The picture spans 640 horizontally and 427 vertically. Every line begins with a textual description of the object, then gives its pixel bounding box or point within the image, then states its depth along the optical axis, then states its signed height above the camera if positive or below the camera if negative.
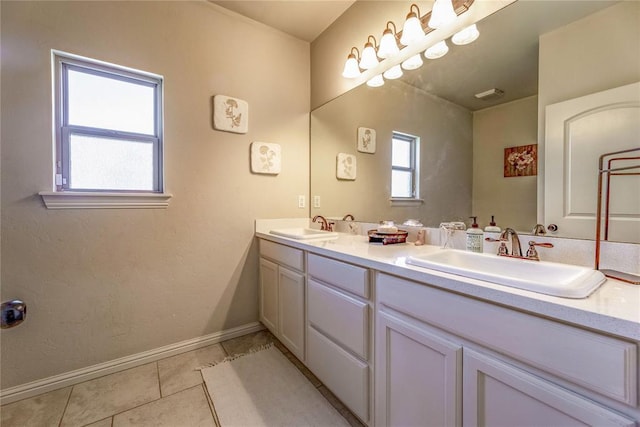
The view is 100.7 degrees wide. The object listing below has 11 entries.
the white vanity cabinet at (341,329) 1.21 -0.63
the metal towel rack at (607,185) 0.88 +0.08
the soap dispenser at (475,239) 1.28 -0.15
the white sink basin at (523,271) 0.70 -0.22
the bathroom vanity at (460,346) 0.60 -0.43
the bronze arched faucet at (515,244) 1.15 -0.16
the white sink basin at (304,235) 1.82 -0.20
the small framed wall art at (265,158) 2.26 +0.43
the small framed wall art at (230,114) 2.07 +0.75
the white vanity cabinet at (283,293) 1.71 -0.62
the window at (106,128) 1.63 +0.53
